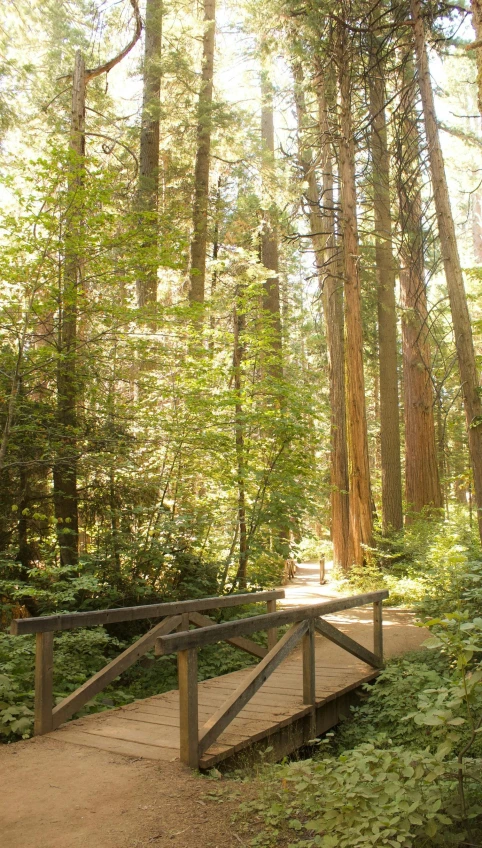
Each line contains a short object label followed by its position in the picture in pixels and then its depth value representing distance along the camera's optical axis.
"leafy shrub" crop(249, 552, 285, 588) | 9.93
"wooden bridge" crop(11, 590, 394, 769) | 4.38
